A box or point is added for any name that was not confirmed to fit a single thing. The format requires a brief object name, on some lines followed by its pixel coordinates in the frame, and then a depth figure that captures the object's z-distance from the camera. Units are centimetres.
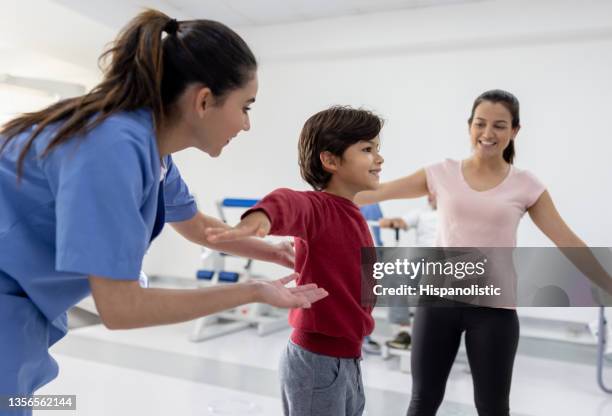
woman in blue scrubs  79
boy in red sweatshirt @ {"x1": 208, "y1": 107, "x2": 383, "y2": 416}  114
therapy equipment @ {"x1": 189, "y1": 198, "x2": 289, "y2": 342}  436
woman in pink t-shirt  158
